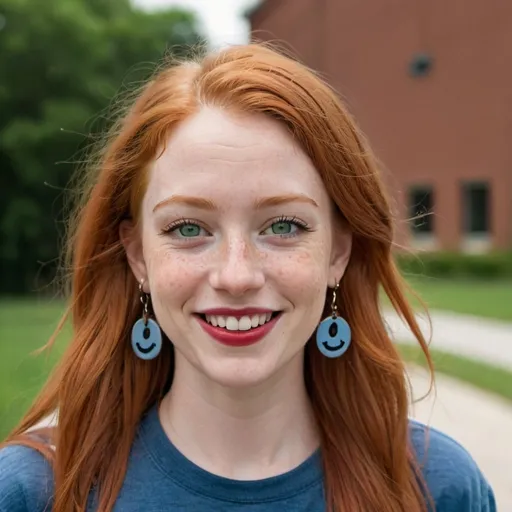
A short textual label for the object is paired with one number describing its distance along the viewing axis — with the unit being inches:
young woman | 64.8
